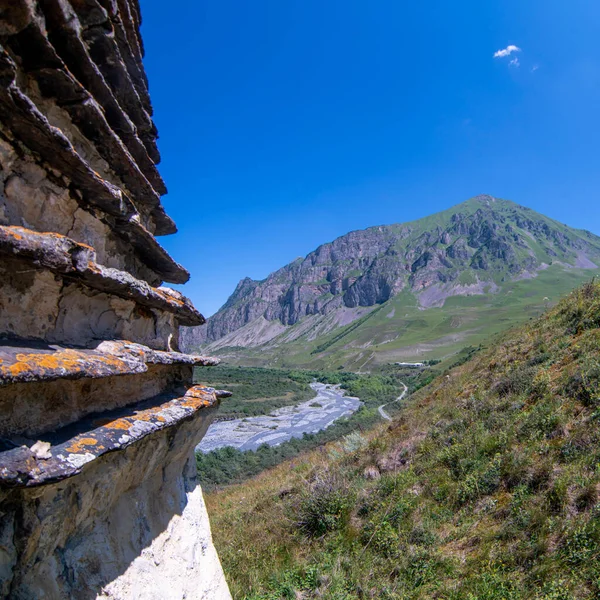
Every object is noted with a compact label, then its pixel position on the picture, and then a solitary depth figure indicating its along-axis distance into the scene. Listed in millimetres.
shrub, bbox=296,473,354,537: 6562
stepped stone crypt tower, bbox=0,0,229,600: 2076
